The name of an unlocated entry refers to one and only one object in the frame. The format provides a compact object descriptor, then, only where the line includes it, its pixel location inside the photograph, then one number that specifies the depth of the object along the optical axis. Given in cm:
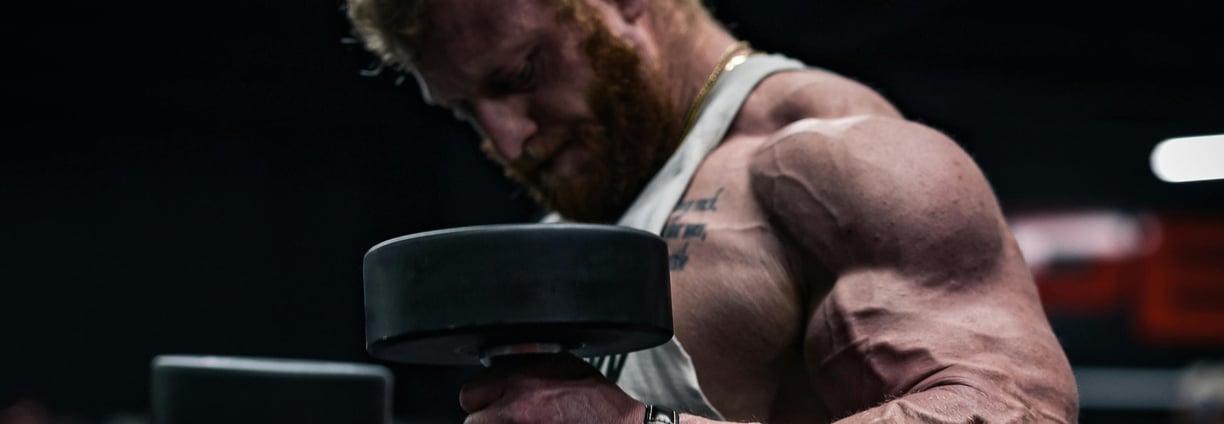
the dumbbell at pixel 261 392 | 161
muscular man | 104
